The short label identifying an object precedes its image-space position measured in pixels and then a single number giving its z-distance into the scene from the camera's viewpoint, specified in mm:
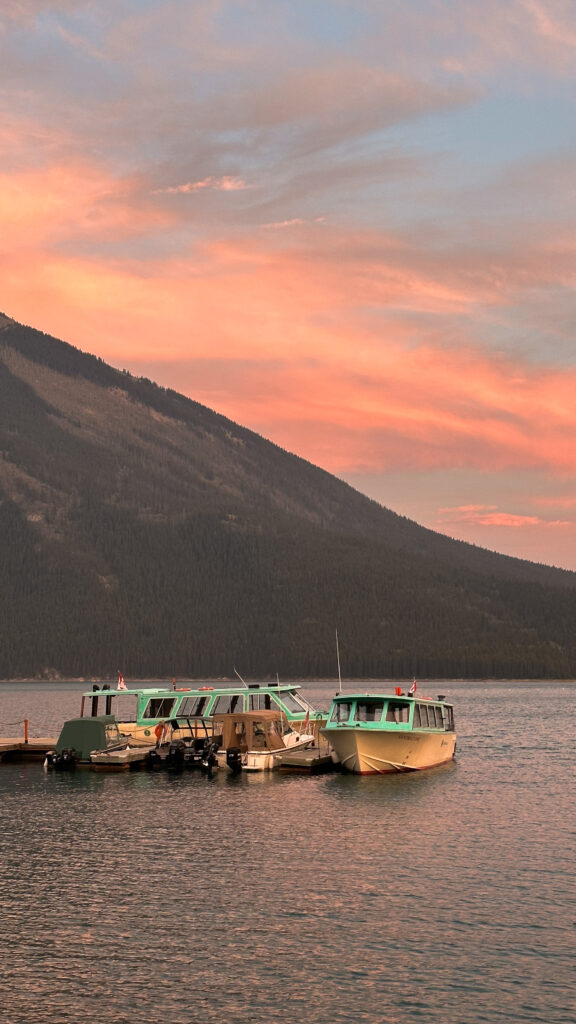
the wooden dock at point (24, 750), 91750
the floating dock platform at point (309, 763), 78250
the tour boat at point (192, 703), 89000
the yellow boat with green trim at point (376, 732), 75625
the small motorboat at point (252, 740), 79562
